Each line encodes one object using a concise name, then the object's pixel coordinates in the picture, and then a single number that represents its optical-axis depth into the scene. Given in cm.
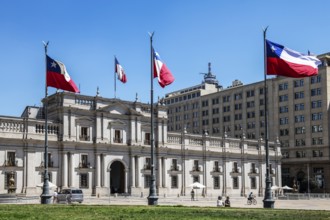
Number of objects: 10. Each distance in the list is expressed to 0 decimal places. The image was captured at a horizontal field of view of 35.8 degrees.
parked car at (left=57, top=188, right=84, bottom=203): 5508
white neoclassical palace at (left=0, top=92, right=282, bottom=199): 6531
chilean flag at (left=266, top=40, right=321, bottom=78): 3753
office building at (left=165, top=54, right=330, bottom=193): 11244
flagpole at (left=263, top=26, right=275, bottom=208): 3769
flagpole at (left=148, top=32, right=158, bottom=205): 4112
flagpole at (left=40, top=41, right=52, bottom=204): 4146
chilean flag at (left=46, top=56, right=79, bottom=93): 4538
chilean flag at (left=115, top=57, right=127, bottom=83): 7194
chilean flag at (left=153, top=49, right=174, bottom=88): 4512
